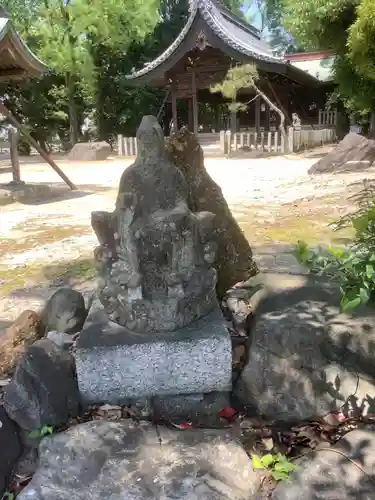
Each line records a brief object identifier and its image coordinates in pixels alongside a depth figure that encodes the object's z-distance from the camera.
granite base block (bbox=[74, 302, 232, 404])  2.41
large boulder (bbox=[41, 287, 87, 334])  3.05
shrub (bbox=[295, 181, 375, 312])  2.10
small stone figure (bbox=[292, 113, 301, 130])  17.61
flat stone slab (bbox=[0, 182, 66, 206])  9.60
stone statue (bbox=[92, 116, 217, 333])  2.44
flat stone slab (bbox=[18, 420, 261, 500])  1.84
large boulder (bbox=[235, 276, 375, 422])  2.32
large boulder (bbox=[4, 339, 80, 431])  2.28
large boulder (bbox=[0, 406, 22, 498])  2.11
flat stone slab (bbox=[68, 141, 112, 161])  18.39
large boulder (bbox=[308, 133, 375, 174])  11.40
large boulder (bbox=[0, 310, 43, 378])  2.83
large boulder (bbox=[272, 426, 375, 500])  1.80
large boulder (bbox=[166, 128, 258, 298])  3.14
